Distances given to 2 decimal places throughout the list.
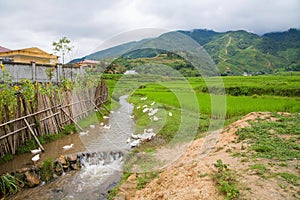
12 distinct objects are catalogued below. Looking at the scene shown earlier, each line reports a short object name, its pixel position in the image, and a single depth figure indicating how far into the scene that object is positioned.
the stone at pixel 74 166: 6.76
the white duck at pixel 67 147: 7.91
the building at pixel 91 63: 29.25
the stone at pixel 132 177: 5.53
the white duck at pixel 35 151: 6.99
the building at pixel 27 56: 23.86
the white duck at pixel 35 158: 6.46
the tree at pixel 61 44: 14.38
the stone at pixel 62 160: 6.61
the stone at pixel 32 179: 5.72
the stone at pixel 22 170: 5.80
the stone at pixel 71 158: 6.88
